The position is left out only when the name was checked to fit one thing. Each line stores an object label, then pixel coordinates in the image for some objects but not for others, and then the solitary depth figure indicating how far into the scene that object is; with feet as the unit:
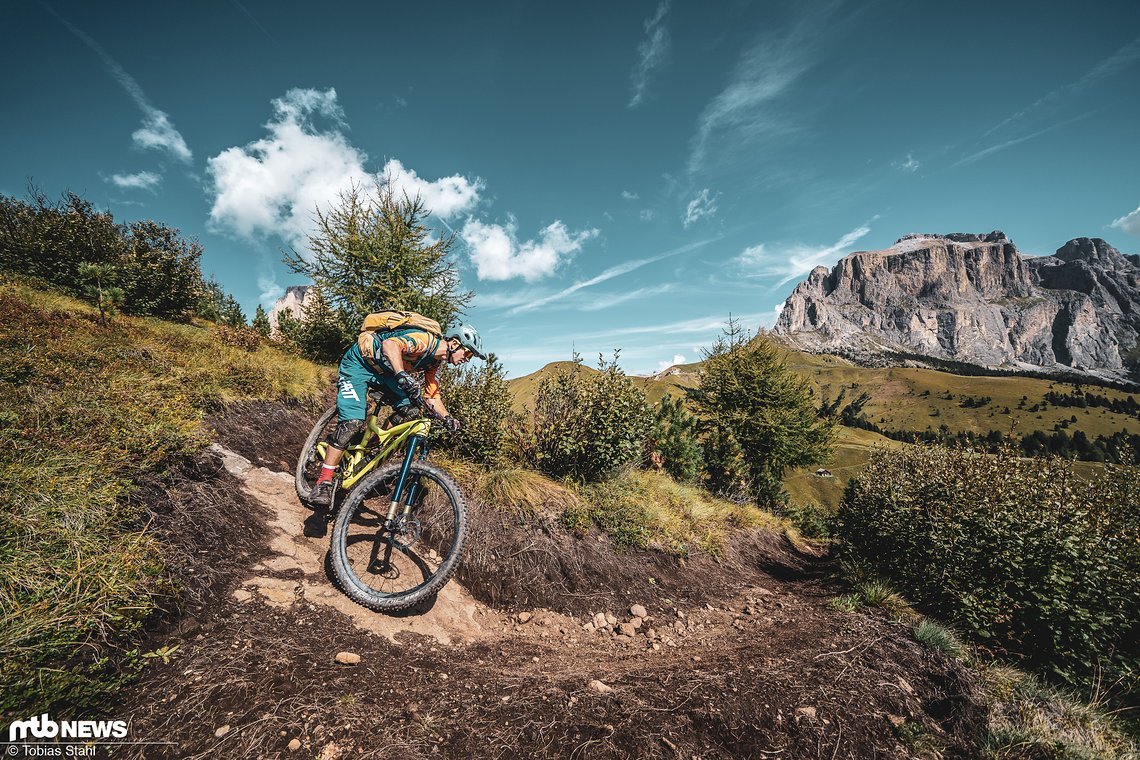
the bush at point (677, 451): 39.63
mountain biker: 16.30
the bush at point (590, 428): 24.26
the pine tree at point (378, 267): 40.75
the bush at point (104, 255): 34.27
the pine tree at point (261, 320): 53.57
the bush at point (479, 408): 23.09
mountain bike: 14.10
